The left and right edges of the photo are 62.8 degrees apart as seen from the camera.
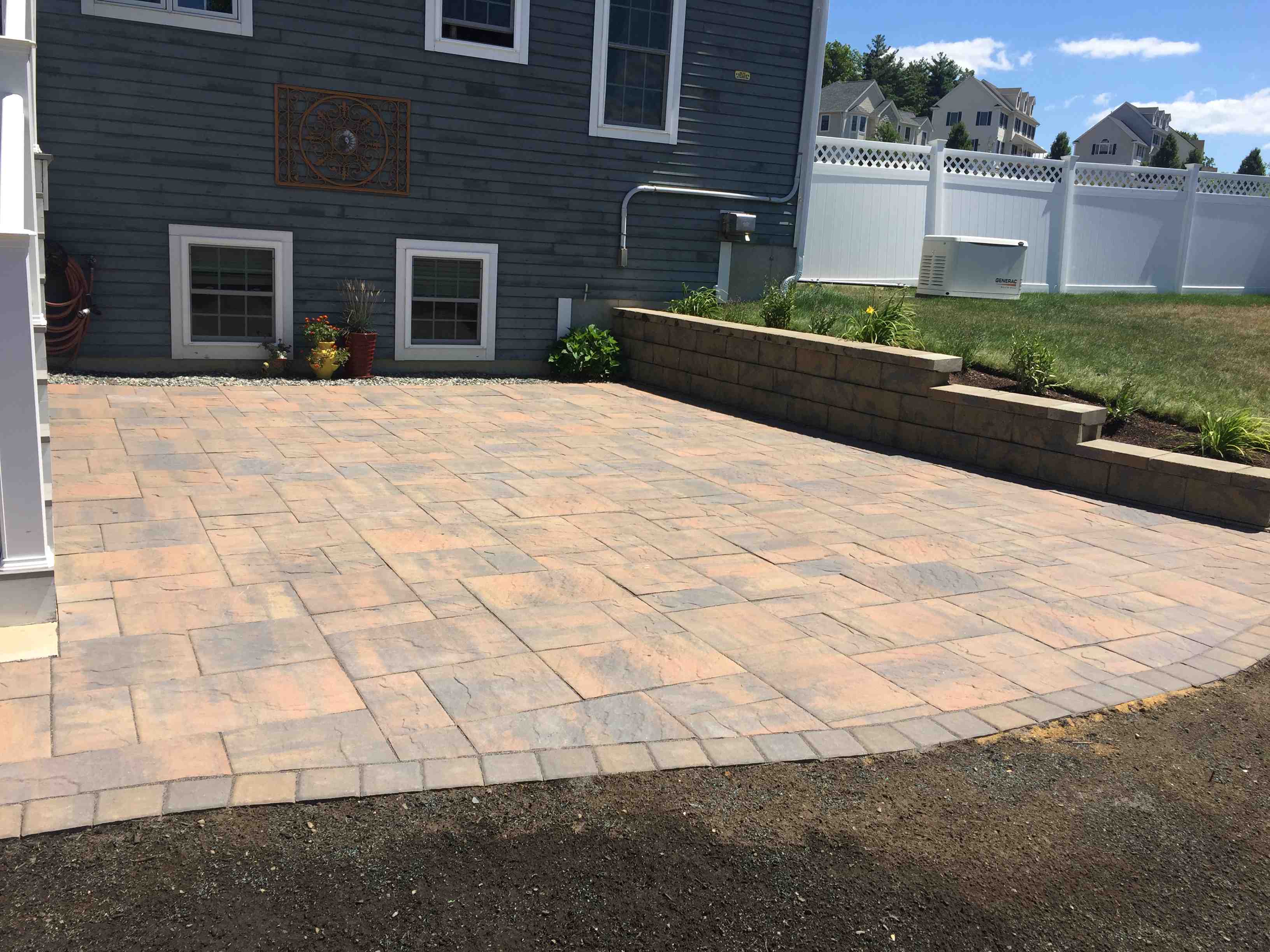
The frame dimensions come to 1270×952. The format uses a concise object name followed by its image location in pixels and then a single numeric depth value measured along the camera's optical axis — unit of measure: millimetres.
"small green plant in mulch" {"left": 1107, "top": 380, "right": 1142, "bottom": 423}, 7797
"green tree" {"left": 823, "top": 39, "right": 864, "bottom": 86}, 80000
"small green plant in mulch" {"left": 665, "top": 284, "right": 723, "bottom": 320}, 11281
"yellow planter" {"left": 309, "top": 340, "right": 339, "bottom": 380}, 10102
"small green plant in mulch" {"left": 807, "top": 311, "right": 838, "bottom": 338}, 9828
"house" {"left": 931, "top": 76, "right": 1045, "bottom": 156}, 72625
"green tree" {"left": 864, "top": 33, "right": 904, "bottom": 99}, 93000
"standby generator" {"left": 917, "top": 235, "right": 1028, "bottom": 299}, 13594
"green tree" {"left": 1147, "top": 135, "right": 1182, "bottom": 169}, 55219
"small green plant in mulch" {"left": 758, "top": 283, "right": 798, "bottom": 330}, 10203
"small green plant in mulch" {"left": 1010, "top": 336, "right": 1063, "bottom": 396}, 8180
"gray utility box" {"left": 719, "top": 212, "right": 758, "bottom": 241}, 11953
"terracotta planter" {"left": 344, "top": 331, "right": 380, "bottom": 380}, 10289
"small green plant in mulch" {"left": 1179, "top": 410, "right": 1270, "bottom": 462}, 7098
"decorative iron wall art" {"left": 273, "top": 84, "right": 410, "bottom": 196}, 9789
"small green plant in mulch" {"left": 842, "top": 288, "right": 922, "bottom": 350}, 9258
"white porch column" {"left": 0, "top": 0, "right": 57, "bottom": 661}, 3680
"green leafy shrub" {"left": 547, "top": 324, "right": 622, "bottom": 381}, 11320
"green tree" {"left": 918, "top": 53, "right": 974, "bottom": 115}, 95250
